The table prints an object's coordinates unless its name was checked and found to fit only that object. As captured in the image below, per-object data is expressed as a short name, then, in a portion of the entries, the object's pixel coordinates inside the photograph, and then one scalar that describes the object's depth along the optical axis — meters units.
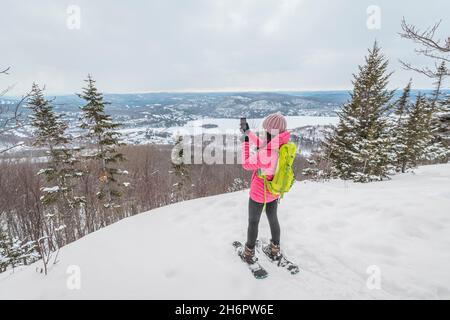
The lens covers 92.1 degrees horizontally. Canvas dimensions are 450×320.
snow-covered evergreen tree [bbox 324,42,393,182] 10.76
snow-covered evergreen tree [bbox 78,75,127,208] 12.31
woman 2.63
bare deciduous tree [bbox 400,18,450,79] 5.58
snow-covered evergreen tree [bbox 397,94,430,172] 15.48
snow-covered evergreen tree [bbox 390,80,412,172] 15.29
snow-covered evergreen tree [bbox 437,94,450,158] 17.66
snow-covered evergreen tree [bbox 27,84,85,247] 11.80
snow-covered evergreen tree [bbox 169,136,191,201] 19.38
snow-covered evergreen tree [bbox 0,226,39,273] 6.38
